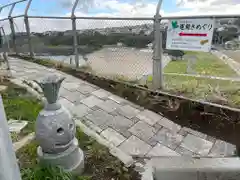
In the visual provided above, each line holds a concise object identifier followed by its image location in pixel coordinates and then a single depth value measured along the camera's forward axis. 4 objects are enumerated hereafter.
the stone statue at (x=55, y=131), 1.81
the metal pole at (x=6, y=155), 0.91
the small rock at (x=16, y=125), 2.71
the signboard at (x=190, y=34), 3.16
